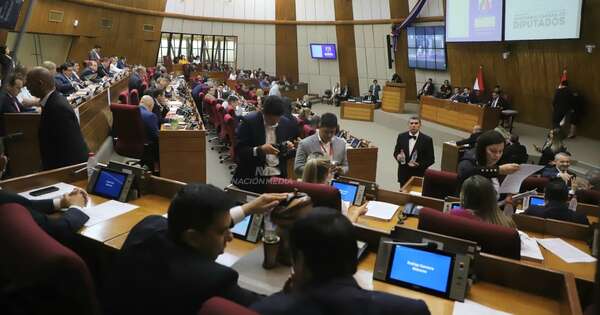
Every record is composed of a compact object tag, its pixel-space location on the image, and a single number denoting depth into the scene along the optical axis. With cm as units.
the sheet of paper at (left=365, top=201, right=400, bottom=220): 311
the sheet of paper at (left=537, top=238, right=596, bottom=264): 262
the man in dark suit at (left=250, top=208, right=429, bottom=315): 122
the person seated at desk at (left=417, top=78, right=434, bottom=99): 1417
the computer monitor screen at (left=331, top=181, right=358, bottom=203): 336
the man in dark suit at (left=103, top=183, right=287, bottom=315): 145
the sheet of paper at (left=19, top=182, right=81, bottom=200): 289
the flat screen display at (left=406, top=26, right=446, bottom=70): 1374
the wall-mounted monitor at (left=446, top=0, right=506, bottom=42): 1080
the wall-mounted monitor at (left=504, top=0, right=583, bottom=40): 890
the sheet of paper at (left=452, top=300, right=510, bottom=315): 179
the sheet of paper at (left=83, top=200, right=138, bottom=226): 260
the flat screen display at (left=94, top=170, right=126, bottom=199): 301
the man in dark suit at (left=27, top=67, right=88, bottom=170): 323
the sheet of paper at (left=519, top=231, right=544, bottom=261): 248
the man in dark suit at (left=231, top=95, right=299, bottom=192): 340
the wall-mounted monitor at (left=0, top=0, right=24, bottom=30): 470
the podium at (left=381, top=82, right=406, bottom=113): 1389
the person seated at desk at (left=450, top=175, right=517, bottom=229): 234
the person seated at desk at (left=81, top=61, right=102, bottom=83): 930
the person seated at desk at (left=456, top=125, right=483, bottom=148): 641
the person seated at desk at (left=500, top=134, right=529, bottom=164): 540
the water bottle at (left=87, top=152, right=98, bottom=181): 315
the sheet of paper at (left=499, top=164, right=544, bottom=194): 307
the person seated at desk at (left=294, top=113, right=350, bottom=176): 372
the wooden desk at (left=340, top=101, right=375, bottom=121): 1368
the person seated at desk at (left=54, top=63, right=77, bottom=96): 692
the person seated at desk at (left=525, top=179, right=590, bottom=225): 314
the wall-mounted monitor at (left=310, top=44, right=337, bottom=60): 1856
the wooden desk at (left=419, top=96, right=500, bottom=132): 1043
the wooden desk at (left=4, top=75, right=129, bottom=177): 423
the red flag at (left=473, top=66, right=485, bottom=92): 1213
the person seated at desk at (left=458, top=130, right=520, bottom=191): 311
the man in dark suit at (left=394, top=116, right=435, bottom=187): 494
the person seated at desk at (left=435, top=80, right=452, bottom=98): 1314
